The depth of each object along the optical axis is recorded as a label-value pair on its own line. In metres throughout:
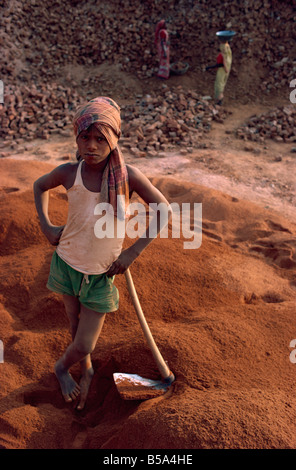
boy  2.02
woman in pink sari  8.98
